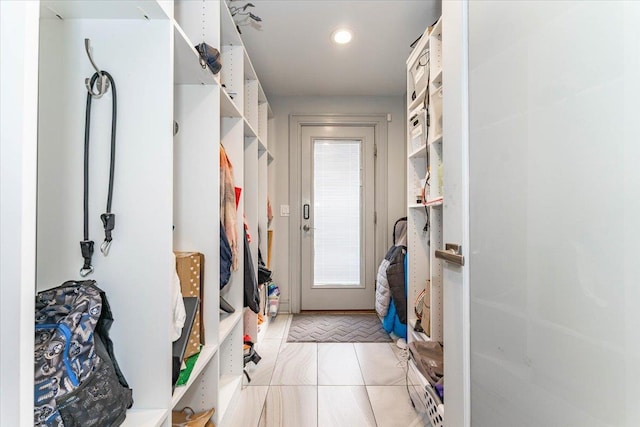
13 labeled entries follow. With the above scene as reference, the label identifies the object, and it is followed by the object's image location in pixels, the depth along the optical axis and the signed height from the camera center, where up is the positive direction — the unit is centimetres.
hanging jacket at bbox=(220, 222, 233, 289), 142 -20
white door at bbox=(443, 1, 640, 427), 48 +0
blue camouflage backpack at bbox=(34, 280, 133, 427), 61 -33
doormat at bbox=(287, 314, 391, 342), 260 -108
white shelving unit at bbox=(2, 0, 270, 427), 81 +13
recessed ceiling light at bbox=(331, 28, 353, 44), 219 +136
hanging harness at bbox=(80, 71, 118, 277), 82 +9
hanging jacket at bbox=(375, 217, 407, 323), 252 -58
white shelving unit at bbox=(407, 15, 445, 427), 174 +23
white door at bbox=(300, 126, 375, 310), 335 -2
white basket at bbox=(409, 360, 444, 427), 127 -89
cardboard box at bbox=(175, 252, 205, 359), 115 -26
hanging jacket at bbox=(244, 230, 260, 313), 178 -40
